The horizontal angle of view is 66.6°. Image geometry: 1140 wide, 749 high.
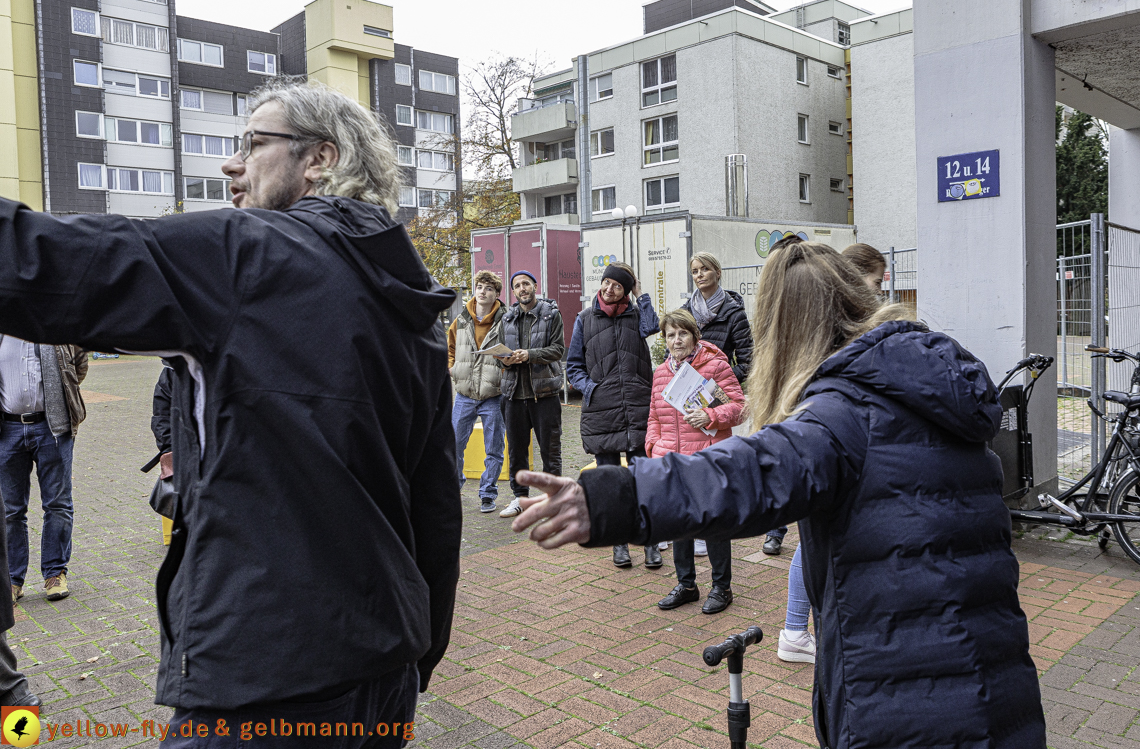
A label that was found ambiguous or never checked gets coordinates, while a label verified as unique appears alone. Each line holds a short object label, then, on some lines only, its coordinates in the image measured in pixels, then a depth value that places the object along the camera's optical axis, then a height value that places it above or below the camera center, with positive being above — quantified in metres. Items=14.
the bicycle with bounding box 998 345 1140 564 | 6.02 -1.17
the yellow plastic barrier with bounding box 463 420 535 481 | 9.39 -1.29
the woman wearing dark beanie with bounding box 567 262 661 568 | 6.43 -0.30
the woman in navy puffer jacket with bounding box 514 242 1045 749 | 1.67 -0.42
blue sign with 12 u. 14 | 6.74 +1.19
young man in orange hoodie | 8.23 -0.26
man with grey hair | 1.39 -0.14
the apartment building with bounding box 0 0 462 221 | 42.16 +14.03
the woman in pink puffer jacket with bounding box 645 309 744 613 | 5.39 -0.53
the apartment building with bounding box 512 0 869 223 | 33.97 +8.92
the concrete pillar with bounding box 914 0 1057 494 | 6.66 +1.04
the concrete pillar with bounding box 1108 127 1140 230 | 10.27 +1.75
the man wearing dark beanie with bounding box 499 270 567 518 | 7.80 -0.35
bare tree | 39.47 +10.40
